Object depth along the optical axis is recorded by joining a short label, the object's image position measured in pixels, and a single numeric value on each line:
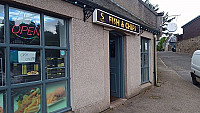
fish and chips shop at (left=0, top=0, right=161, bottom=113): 2.82
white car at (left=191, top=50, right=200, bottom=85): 8.86
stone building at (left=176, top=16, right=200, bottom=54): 27.04
